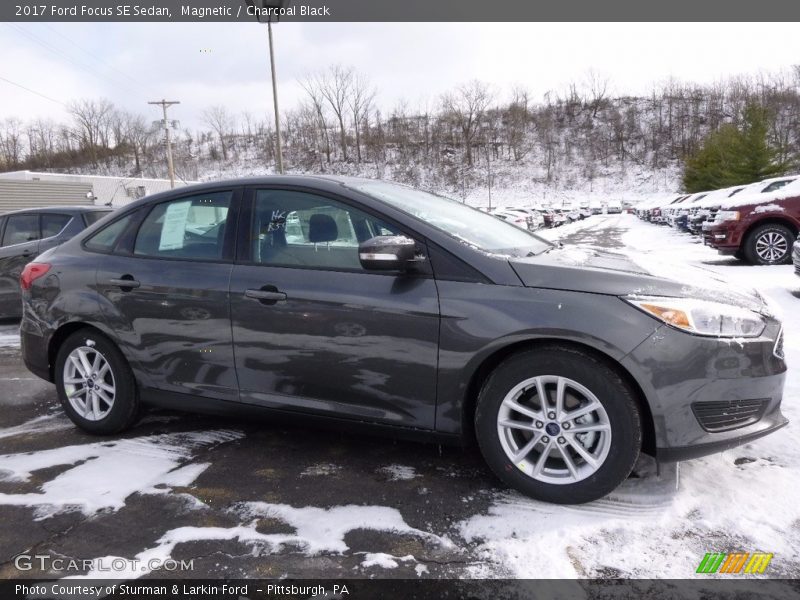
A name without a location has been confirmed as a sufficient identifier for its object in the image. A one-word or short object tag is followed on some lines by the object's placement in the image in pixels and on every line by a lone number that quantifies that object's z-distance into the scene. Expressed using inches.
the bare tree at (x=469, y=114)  3154.5
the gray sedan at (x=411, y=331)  89.6
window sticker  126.3
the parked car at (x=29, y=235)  272.4
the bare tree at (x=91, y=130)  2856.8
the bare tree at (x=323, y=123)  2947.8
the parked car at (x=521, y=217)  1110.5
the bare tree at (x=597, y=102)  3316.9
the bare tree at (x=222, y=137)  3370.8
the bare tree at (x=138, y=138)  2957.9
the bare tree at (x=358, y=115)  3002.5
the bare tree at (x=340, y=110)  2923.2
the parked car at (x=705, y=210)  533.3
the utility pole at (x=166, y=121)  1401.3
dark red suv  371.6
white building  1397.0
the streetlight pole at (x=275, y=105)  762.8
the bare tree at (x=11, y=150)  2972.4
